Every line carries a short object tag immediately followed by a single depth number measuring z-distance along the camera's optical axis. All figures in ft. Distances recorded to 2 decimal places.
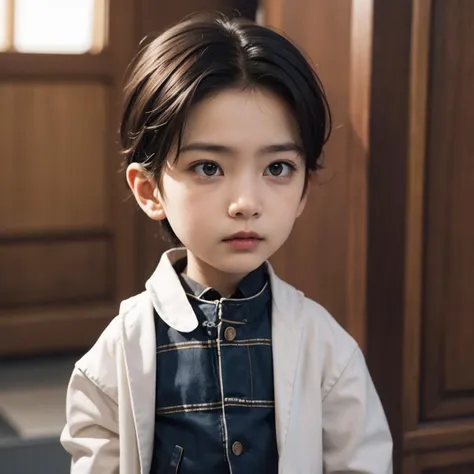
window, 8.30
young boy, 5.40
